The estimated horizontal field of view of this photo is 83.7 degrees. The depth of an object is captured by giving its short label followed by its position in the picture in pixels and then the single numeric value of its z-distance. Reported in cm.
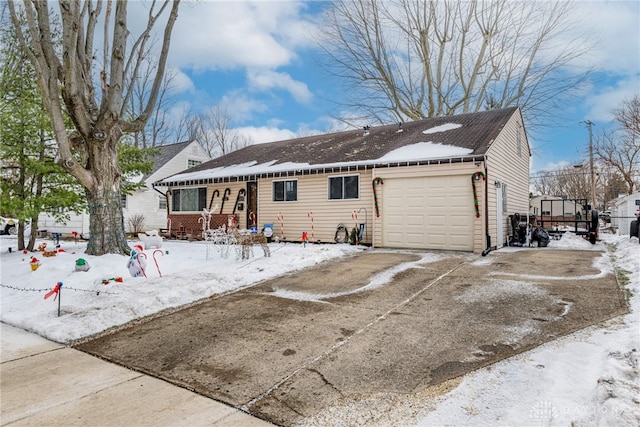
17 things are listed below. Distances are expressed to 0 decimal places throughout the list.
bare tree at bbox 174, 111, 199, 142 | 3382
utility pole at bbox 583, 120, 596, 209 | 2633
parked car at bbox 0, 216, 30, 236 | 1926
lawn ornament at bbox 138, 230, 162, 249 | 994
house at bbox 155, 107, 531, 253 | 929
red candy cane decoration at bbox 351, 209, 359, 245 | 1097
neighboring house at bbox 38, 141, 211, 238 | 1897
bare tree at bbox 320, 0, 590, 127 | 2050
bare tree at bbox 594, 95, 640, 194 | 2478
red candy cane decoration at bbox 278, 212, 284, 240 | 1245
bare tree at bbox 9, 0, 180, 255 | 708
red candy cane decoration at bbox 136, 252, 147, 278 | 610
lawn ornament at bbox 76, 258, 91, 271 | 632
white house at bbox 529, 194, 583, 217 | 2814
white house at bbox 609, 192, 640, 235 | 1705
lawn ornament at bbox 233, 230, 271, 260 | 804
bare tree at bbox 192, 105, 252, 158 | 3600
